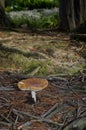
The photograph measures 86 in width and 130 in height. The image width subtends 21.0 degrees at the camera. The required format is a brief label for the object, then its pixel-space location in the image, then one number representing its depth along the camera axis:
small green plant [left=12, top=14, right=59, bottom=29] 4.41
